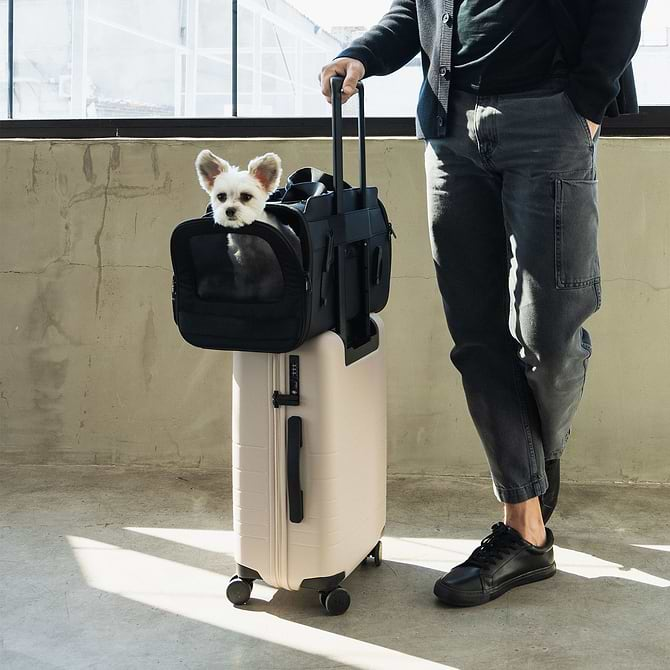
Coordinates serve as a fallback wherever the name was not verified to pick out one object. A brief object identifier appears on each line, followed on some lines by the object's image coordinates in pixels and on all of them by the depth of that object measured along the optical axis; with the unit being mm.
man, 1559
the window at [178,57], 2562
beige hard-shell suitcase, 1570
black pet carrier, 1487
